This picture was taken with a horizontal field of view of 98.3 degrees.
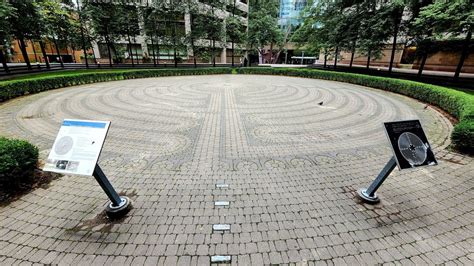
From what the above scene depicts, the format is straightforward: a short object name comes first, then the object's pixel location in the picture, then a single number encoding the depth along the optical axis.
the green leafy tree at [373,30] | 19.08
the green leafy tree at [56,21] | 19.66
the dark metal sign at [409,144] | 3.38
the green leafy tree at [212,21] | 29.94
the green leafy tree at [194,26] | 29.14
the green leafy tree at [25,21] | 16.58
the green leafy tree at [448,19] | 11.65
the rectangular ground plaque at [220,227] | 3.32
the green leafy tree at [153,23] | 27.98
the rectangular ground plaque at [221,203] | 3.91
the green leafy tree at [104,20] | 25.05
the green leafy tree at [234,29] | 31.38
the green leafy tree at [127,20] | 27.09
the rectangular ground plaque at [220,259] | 2.78
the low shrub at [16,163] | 3.85
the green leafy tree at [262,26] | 34.62
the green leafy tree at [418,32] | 16.50
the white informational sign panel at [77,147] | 2.86
